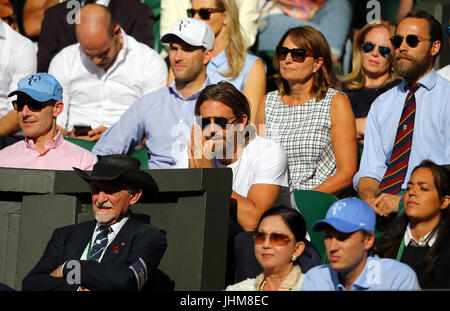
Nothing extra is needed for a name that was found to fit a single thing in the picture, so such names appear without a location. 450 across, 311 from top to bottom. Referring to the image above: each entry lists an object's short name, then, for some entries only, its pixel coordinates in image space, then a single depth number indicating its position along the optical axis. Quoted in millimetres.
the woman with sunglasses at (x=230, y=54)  16625
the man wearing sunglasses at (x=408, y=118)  13477
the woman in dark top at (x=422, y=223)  11008
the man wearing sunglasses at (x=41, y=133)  13633
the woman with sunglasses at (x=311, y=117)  14500
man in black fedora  10586
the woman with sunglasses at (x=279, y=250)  10469
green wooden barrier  11219
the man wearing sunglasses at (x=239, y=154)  12195
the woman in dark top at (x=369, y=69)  16422
